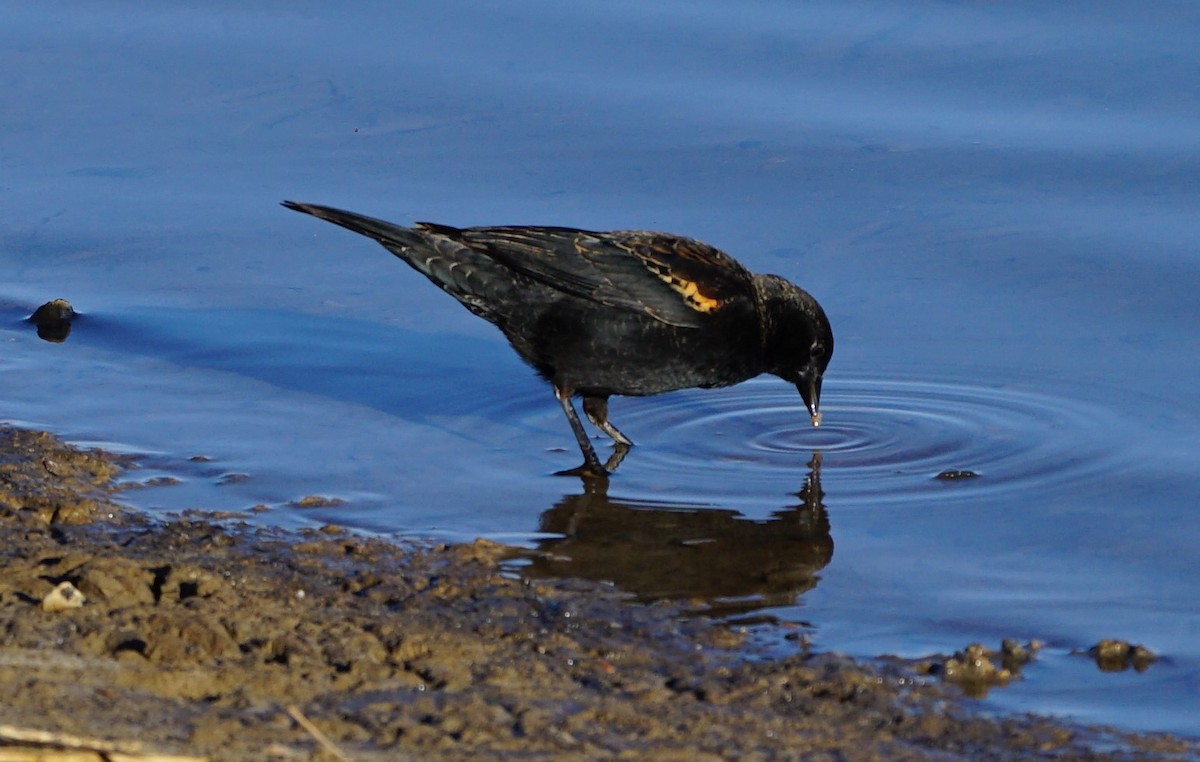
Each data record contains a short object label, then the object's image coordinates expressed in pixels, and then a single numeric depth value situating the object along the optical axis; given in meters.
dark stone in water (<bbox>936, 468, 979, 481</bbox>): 13.45
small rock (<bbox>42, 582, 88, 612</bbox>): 9.66
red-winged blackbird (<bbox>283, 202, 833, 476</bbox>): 14.22
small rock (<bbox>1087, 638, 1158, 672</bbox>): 10.00
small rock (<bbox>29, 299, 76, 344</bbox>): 16.30
